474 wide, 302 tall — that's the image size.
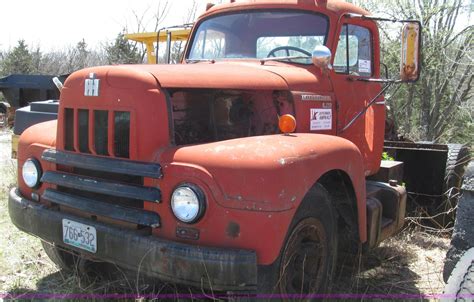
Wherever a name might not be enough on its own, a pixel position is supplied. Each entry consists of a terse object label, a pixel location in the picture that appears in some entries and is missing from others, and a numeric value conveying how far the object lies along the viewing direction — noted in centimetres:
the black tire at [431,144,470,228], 539
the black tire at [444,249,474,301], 243
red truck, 265
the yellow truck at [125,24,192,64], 516
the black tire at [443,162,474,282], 293
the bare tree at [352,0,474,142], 1139
